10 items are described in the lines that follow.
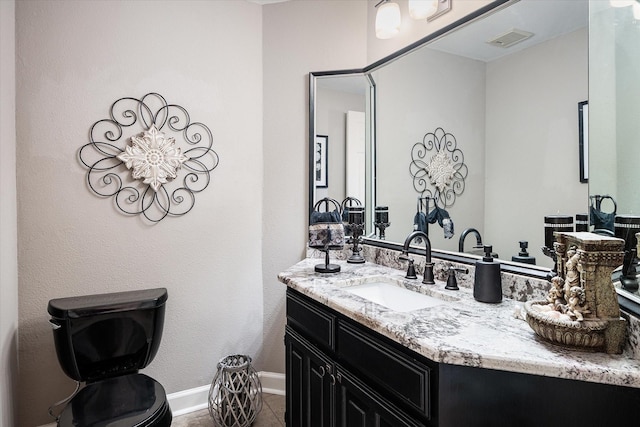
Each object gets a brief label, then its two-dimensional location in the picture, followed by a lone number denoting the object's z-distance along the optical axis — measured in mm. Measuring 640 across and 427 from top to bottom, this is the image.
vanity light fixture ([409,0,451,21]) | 1786
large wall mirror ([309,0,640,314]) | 1307
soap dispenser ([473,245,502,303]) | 1367
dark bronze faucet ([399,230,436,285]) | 1650
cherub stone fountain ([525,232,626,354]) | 902
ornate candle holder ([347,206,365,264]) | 2192
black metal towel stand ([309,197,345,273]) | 1876
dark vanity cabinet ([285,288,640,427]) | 916
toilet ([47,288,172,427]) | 1445
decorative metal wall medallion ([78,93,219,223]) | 2021
